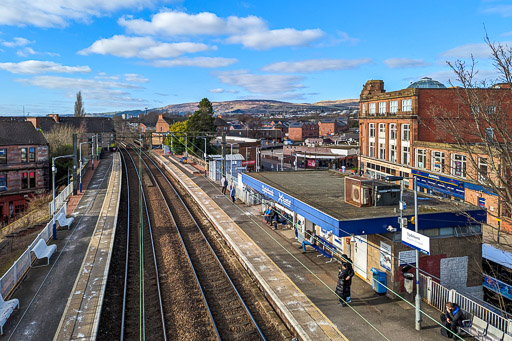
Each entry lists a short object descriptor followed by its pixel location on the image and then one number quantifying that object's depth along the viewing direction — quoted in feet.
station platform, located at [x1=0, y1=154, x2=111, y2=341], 39.37
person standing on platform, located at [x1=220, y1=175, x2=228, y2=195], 117.29
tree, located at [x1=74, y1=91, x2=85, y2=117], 393.39
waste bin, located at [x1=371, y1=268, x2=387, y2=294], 47.16
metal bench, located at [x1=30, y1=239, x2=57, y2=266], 57.11
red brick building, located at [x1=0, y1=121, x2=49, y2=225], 132.98
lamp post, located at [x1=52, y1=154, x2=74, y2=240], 70.70
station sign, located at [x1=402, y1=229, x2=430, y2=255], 37.34
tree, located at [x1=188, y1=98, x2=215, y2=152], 228.43
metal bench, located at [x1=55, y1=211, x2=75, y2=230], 76.74
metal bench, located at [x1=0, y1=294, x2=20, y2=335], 38.96
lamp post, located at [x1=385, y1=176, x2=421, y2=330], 38.68
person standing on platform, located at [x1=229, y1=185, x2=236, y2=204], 104.18
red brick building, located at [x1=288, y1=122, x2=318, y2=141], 438.81
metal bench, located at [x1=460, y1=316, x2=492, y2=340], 36.50
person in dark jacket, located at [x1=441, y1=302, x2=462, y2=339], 37.19
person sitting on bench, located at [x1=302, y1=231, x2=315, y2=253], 64.59
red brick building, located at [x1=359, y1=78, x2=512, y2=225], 108.68
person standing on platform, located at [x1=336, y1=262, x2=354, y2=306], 43.01
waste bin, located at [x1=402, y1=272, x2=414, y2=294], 46.27
